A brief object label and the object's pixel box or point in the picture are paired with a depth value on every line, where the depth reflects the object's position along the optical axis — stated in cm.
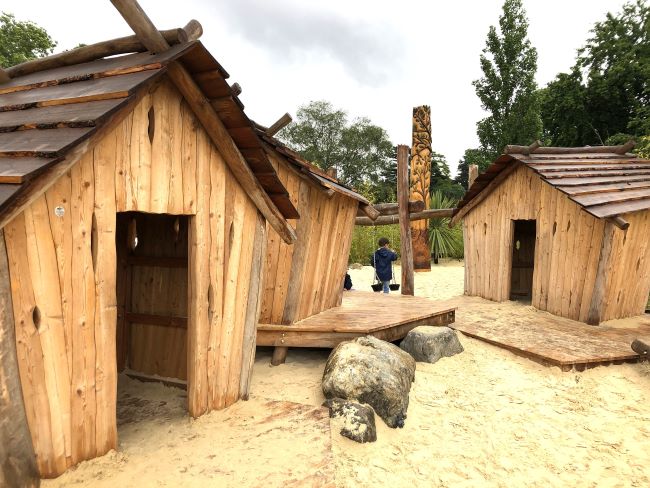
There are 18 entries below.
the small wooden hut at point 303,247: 581
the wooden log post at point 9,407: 242
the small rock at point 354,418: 405
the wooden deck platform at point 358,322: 580
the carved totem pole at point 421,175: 1514
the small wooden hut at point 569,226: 735
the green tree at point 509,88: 2239
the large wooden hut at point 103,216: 251
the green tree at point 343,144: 3634
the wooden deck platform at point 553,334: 575
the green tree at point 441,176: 3592
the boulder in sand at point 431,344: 598
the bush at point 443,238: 1783
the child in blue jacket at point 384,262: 936
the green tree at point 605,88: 2228
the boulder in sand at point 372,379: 449
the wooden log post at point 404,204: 838
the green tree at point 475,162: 2366
